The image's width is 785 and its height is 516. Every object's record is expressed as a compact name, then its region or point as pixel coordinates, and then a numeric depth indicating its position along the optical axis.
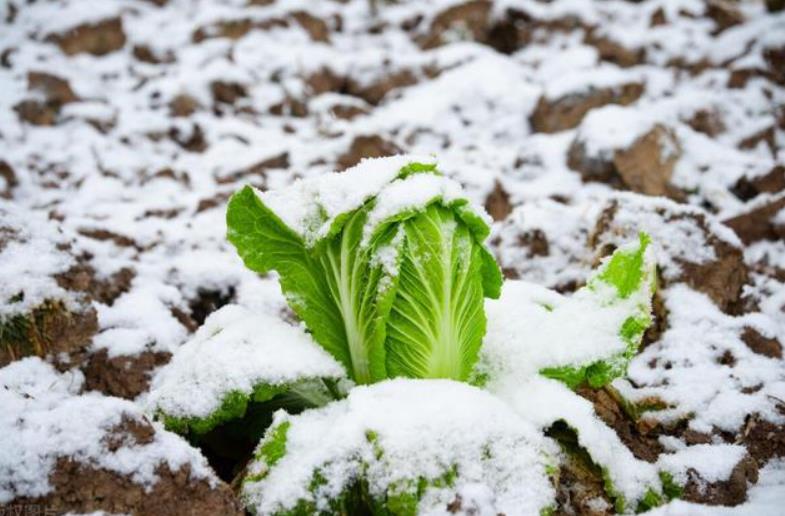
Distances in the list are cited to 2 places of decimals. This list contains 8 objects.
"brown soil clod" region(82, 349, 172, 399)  3.16
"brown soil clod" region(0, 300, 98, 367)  3.02
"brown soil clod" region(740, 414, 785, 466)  2.65
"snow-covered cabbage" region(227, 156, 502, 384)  2.36
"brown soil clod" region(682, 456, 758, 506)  2.29
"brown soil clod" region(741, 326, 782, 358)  3.21
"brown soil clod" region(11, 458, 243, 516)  1.88
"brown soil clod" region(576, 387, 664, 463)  2.69
